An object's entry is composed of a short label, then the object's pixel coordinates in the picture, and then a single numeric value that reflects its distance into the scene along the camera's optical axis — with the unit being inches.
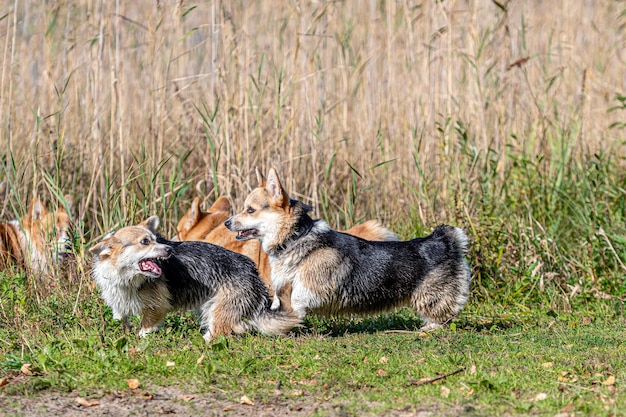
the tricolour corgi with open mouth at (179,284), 460.1
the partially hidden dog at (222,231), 580.4
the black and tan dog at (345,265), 499.2
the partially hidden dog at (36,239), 544.1
